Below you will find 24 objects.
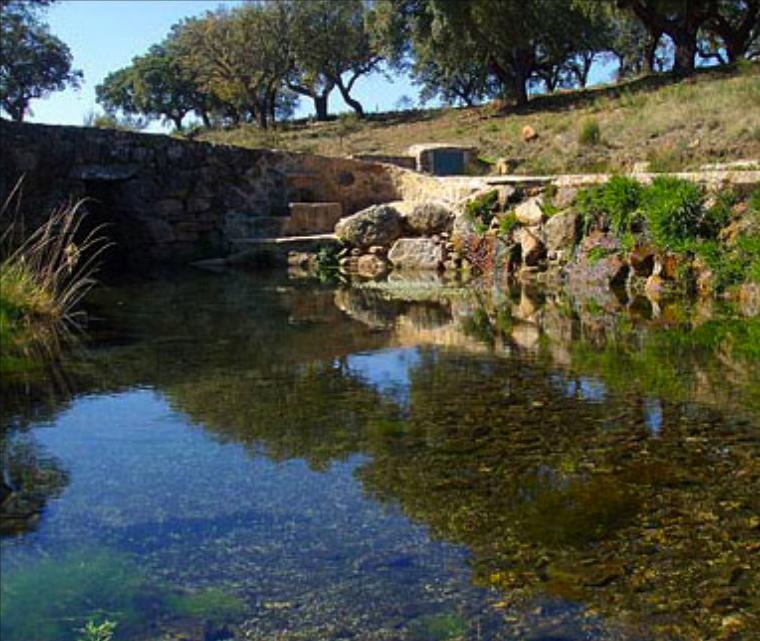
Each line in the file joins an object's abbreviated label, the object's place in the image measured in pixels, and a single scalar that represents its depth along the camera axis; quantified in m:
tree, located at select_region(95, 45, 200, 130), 48.66
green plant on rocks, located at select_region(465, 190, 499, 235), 15.03
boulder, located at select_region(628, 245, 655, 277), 12.00
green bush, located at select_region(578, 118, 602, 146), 20.77
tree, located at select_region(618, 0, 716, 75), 29.12
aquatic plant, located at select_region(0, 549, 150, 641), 3.14
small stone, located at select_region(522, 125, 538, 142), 24.17
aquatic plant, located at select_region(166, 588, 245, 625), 3.22
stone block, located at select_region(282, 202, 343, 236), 18.44
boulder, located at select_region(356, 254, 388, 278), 15.94
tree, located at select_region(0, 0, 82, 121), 40.59
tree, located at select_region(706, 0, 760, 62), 29.69
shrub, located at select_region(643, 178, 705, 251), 11.53
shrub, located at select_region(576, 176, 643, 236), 12.44
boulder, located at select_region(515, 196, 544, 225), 14.04
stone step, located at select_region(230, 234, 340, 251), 17.61
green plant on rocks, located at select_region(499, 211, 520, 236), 14.35
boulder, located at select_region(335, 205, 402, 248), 16.97
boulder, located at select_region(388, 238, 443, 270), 15.90
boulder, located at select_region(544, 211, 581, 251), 13.34
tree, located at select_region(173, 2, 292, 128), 37.31
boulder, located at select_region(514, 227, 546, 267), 13.94
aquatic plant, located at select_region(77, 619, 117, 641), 3.03
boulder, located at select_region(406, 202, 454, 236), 16.27
